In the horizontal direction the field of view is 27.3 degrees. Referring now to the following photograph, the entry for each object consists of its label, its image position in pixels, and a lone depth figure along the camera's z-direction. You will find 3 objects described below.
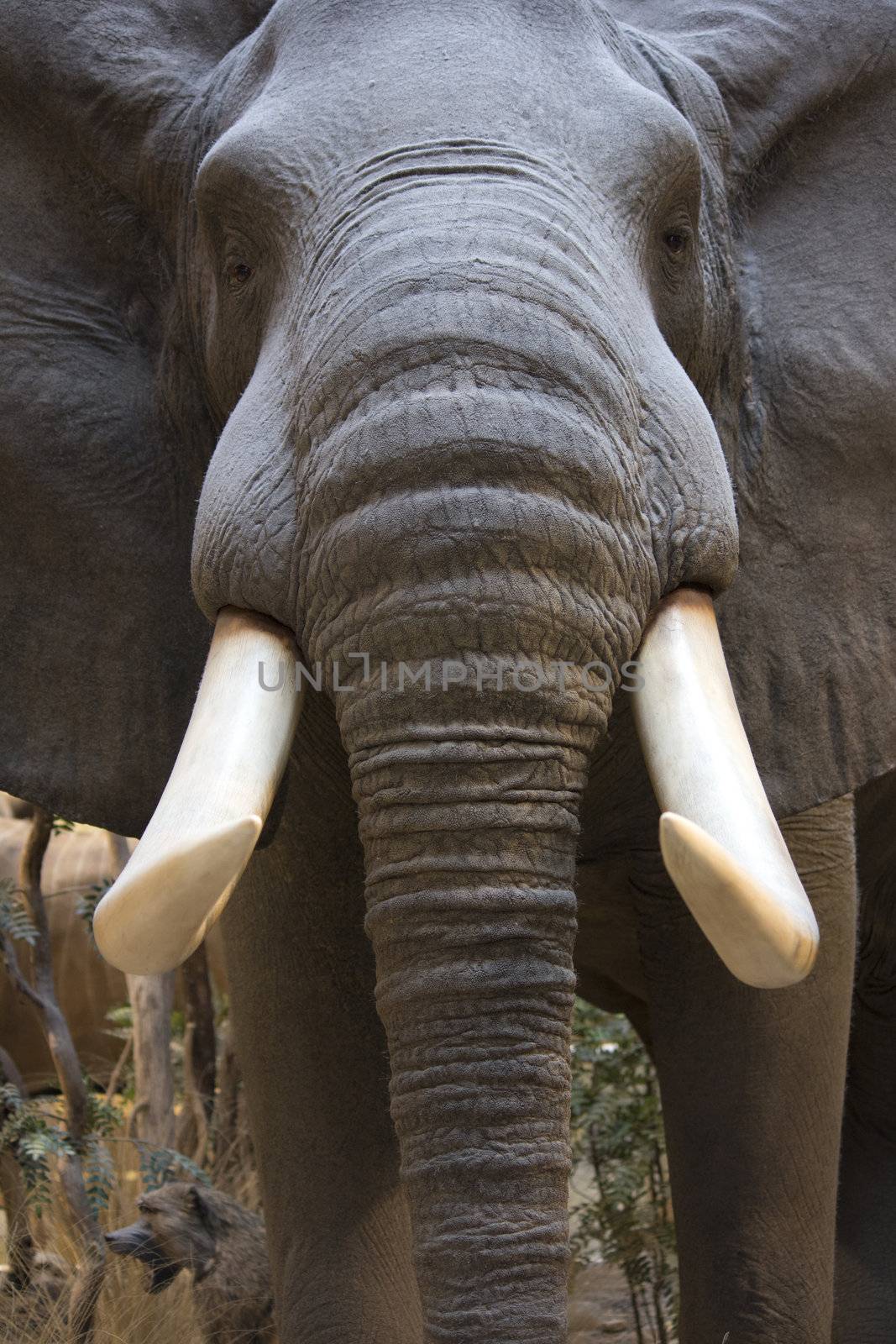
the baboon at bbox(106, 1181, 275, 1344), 4.29
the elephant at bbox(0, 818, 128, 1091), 8.62
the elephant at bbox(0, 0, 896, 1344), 2.09
